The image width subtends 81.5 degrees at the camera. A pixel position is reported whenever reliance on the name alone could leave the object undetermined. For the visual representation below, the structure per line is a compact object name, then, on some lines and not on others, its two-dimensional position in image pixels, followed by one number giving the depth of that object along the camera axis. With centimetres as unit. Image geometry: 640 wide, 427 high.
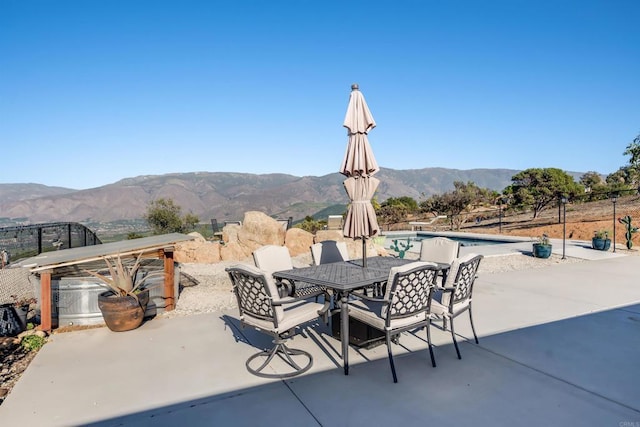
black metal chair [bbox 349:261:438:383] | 293
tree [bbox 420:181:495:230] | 1950
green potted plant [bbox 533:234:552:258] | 889
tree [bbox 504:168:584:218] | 2092
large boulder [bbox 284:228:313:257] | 1002
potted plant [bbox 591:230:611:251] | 981
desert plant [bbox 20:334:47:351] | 377
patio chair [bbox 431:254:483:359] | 336
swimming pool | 1340
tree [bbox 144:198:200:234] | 1709
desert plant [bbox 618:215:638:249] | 995
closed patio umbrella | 390
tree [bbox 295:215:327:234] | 1651
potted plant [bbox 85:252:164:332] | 410
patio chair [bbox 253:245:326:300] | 422
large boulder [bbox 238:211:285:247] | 989
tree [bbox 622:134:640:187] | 1947
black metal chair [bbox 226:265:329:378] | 299
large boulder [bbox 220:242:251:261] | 955
